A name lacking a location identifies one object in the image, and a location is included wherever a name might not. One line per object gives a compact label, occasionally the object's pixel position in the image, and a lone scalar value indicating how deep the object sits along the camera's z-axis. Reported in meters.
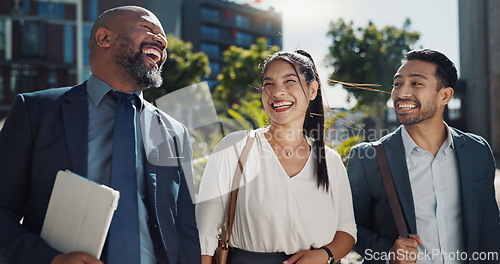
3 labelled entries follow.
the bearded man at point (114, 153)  1.78
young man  2.48
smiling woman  2.14
